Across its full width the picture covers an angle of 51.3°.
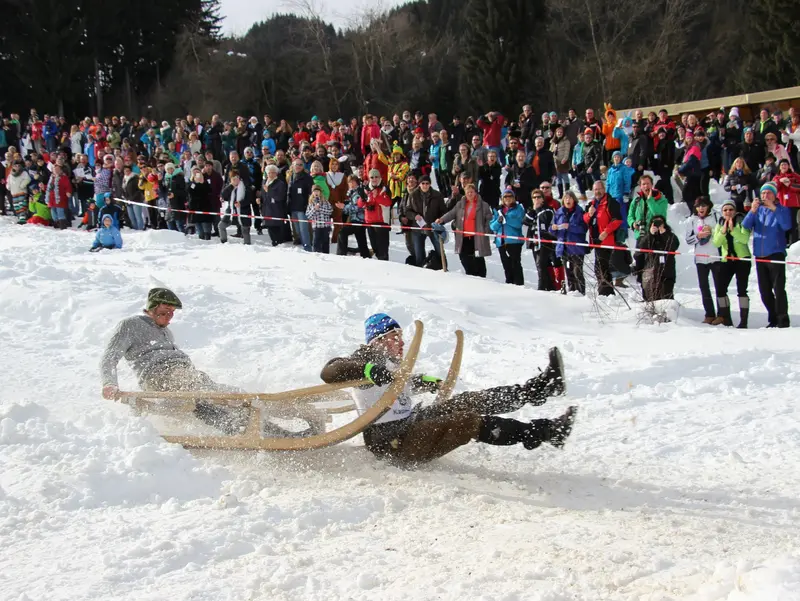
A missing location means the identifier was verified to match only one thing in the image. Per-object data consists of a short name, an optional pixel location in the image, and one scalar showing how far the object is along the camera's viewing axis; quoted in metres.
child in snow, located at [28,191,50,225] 18.23
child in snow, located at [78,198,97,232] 17.58
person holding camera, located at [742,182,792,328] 9.55
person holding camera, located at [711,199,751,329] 9.89
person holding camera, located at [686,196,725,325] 10.16
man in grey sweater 6.15
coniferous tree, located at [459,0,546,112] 33.16
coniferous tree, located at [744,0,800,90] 29.41
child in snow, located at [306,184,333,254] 13.64
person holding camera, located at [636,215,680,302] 10.27
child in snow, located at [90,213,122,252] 13.82
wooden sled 5.39
